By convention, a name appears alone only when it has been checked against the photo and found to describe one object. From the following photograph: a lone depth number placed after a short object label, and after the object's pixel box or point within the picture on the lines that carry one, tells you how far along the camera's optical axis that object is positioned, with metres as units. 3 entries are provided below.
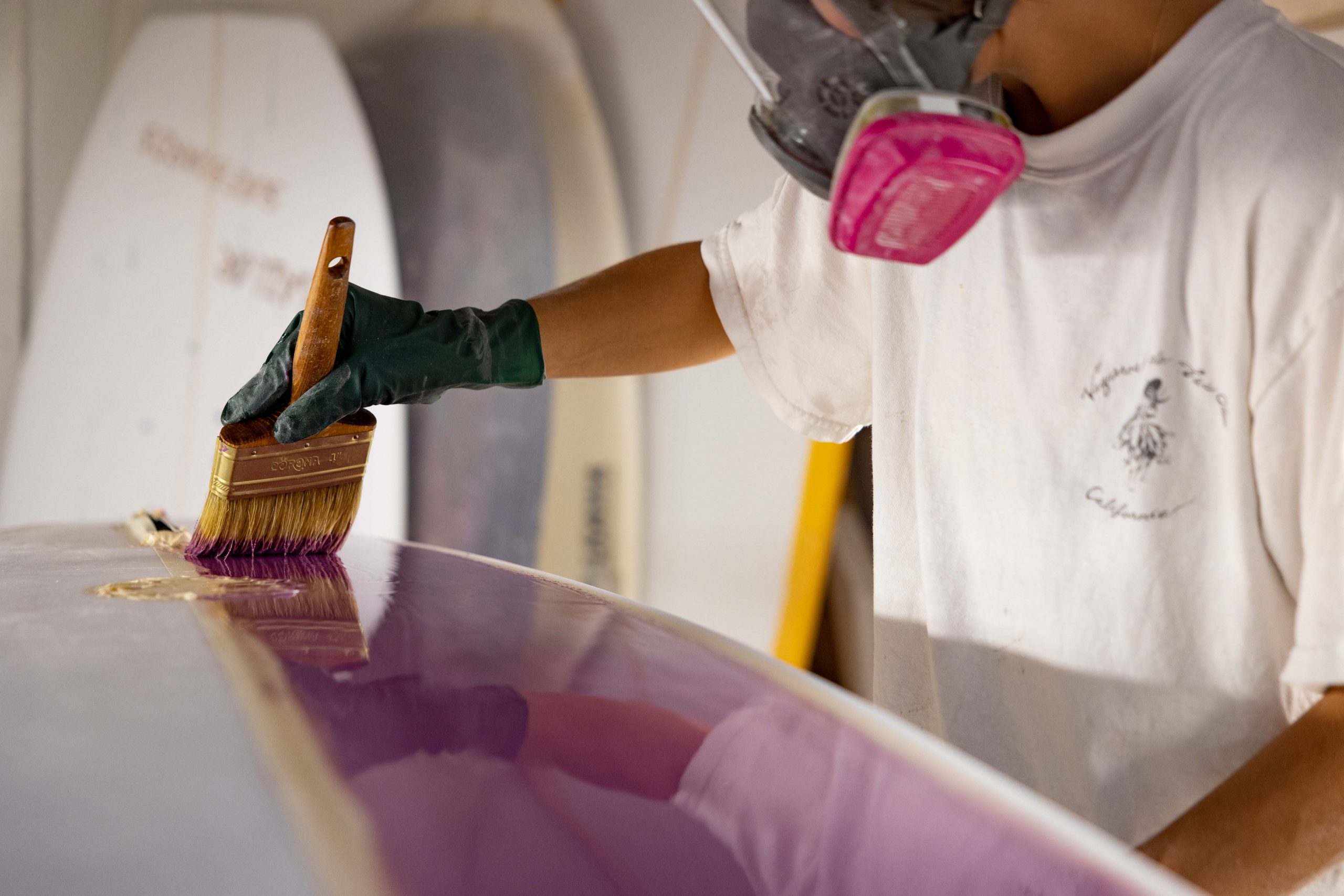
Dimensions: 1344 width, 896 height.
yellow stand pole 2.58
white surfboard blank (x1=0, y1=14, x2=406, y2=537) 2.65
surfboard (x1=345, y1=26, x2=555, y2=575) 2.87
